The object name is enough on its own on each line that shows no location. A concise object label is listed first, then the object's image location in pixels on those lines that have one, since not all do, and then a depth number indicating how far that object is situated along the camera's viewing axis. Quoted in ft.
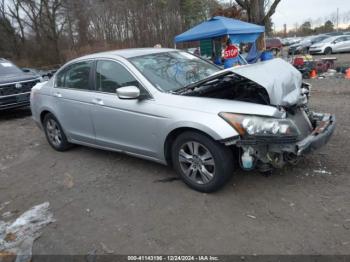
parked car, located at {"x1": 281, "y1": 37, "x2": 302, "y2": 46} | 131.44
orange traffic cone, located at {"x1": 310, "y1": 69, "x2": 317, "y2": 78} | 41.68
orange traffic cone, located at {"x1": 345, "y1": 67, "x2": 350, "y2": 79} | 38.15
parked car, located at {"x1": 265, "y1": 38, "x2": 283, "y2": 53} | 92.94
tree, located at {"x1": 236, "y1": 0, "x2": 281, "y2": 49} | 49.78
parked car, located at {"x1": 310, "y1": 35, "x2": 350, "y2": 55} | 80.18
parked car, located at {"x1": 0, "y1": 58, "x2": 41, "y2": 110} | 28.46
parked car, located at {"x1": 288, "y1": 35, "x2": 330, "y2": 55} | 85.38
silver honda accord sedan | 10.88
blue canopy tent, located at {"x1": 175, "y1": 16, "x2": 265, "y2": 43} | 36.52
